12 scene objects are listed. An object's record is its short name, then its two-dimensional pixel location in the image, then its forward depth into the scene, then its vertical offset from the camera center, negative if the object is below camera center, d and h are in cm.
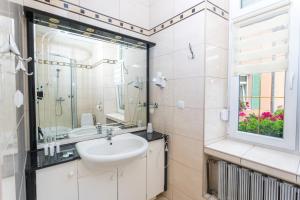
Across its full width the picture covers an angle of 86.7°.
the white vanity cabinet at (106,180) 115 -75
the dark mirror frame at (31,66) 130 +23
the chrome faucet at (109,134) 159 -41
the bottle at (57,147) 131 -44
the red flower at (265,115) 148 -19
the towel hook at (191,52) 159 +42
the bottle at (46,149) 126 -44
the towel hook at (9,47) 60 +18
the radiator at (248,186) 117 -75
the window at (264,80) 134 +14
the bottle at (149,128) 201 -43
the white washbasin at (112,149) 119 -49
